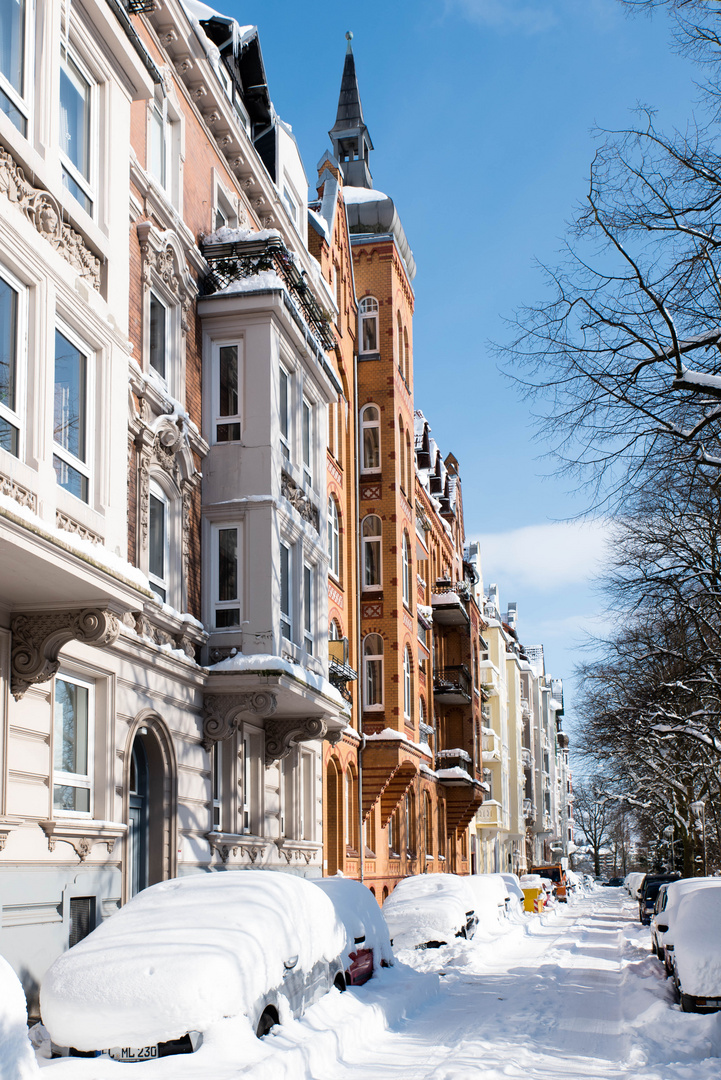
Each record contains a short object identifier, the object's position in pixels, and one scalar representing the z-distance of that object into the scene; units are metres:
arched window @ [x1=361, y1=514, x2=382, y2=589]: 34.72
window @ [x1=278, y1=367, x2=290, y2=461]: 20.34
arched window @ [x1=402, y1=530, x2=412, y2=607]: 36.69
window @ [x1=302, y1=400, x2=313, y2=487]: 22.45
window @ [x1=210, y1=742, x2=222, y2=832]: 18.39
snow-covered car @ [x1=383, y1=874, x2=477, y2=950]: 20.42
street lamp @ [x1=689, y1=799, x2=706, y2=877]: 44.78
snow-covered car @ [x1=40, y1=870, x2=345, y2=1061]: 8.27
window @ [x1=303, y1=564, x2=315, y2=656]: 21.84
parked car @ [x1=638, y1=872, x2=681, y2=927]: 33.28
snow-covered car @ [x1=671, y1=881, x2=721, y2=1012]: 12.66
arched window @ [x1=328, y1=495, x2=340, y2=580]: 30.48
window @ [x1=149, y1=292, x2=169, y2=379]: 17.36
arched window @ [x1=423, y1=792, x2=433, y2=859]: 41.53
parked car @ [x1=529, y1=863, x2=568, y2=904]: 55.28
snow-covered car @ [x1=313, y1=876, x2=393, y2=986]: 12.68
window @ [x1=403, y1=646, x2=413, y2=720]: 35.28
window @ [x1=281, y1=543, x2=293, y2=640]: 19.92
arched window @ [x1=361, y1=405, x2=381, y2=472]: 35.41
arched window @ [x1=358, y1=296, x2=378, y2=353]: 36.53
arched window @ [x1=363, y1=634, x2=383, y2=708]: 33.78
